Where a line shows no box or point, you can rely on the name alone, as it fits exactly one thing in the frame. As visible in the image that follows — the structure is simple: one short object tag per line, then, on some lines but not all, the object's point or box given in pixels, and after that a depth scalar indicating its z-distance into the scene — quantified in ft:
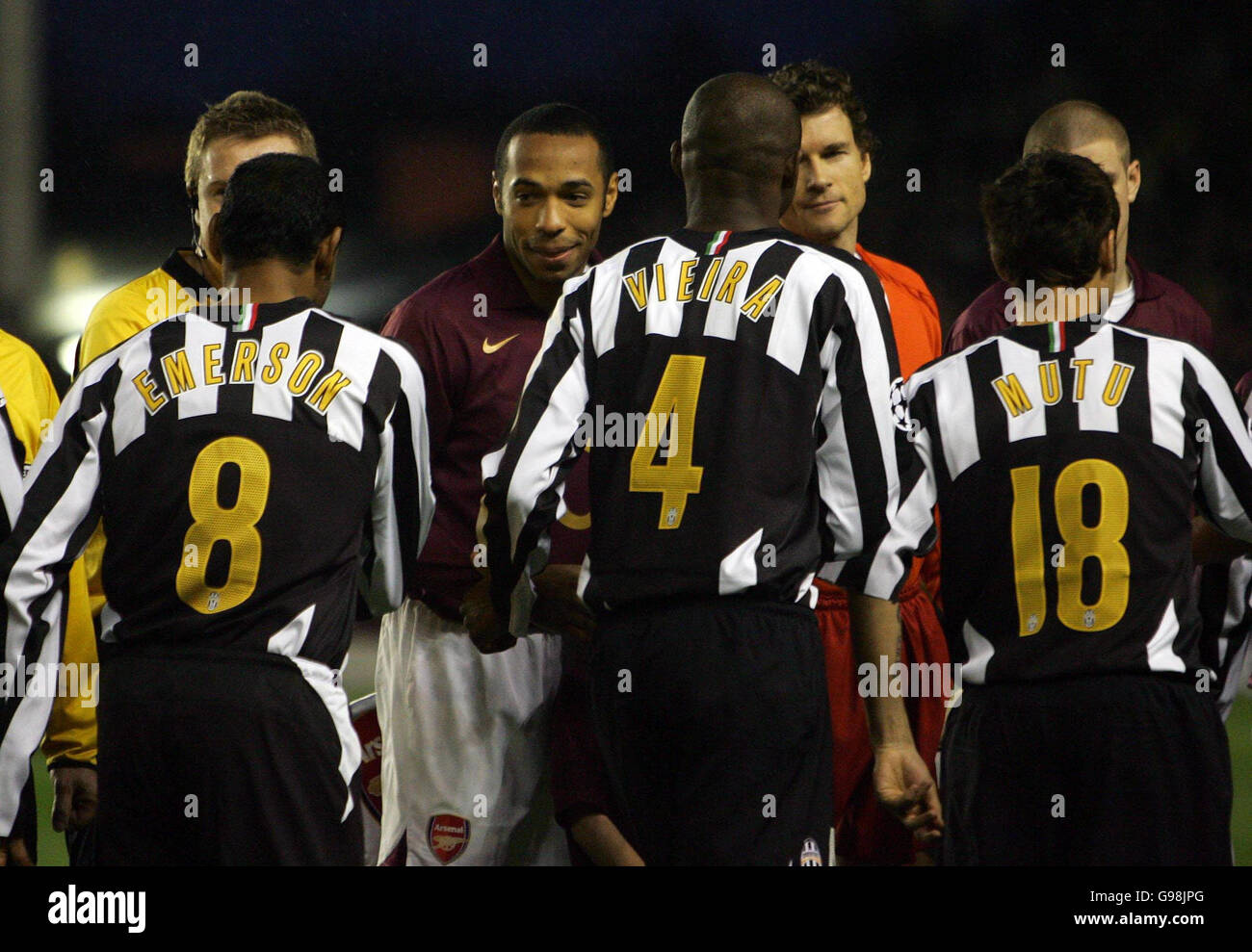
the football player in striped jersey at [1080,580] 16.84
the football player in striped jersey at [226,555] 15.69
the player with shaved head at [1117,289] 23.70
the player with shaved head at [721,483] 16.20
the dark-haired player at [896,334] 23.21
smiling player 21.83
